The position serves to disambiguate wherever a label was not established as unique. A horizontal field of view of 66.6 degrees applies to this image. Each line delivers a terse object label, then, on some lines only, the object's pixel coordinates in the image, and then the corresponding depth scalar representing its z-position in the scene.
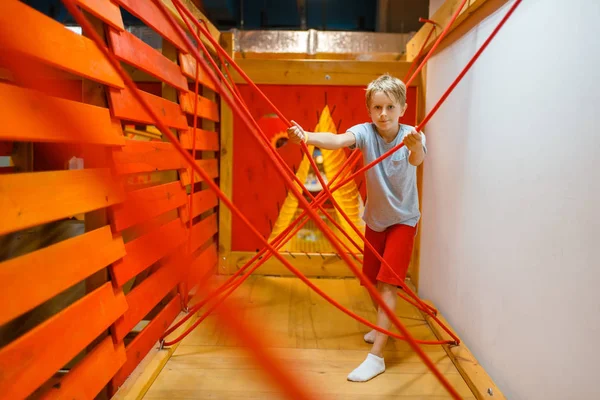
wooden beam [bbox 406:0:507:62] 1.47
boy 1.42
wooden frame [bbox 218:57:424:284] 2.35
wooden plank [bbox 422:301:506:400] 1.26
